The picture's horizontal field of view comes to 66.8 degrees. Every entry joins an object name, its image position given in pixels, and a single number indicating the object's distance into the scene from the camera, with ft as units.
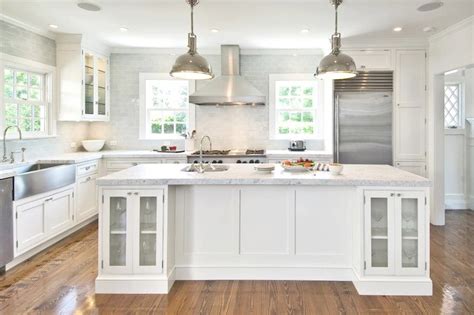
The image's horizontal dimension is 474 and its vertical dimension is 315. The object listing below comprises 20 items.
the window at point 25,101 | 14.25
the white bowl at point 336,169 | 10.11
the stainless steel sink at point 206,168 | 10.94
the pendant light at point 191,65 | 9.68
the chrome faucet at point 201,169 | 10.68
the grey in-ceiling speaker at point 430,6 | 12.28
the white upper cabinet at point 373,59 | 17.01
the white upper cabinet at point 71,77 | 16.66
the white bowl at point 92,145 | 18.62
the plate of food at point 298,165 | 10.75
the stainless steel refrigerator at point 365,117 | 16.98
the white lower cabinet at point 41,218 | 11.57
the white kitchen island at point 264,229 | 9.42
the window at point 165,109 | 19.99
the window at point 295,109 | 19.72
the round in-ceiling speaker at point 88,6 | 12.42
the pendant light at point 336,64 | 9.82
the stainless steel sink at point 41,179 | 11.46
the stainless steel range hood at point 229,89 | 17.74
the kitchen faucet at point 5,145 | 13.21
